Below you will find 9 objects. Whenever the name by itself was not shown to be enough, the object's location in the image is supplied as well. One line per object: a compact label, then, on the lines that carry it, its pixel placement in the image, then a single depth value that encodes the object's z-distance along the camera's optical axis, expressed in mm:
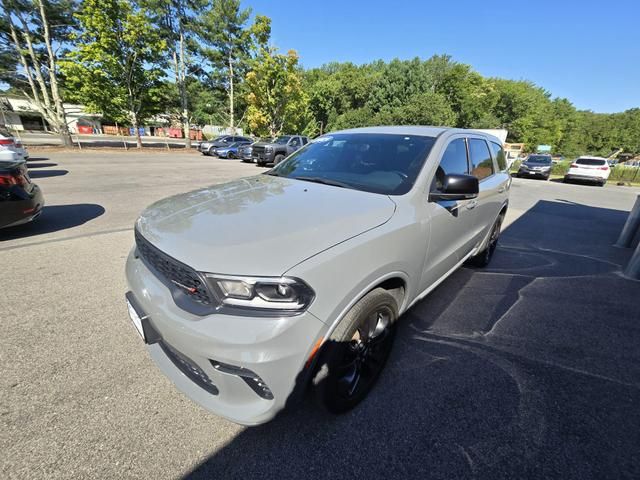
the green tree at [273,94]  25078
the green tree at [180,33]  23453
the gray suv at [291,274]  1376
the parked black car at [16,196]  3969
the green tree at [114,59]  17906
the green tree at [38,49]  16812
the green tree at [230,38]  25203
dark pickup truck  16781
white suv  16906
